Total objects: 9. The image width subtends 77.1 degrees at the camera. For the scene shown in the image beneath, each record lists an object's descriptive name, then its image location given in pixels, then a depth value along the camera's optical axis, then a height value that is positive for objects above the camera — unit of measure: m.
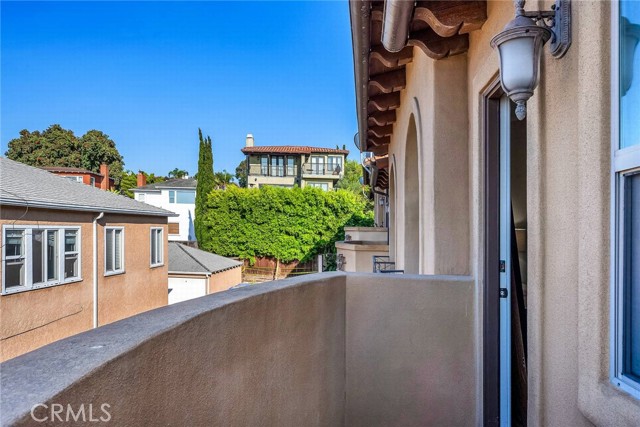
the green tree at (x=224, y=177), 50.92 +5.03
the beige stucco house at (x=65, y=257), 9.16 -1.18
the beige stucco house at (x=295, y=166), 41.34 +5.05
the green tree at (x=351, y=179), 37.59 +3.49
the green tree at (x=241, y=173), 56.27 +6.10
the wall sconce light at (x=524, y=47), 1.88 +0.80
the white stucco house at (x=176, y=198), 34.41 +1.42
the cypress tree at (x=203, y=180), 26.14 +2.45
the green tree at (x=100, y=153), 34.27 +5.79
